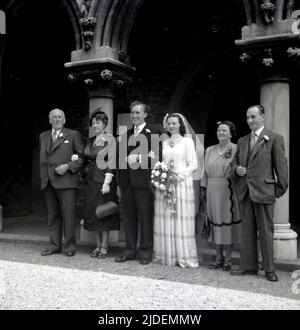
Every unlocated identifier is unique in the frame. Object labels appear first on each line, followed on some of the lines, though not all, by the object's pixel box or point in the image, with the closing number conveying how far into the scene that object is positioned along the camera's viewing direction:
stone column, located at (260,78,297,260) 5.57
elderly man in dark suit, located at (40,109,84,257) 5.81
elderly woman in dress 5.20
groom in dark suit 5.43
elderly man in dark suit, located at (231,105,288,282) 4.75
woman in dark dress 5.66
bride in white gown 5.32
